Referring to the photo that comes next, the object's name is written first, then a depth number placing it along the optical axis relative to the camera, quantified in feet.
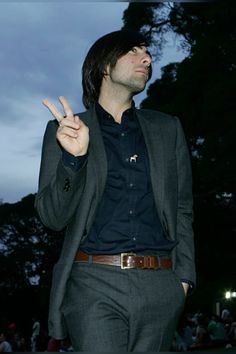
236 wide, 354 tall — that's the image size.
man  9.15
